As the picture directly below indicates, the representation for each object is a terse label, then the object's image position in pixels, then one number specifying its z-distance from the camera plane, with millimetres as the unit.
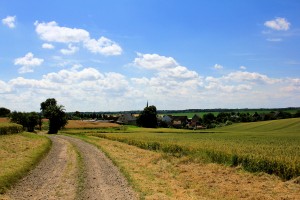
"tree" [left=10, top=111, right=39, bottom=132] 105488
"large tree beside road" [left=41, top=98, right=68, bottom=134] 103656
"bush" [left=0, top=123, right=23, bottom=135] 53806
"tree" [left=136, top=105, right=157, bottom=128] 155750
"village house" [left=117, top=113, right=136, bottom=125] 193250
